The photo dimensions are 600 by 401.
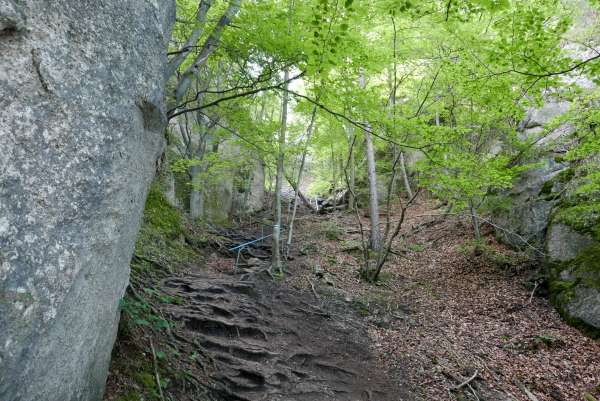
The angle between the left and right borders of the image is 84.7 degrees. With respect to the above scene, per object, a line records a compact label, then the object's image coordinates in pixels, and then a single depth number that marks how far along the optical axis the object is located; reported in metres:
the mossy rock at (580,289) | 6.64
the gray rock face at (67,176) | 1.63
